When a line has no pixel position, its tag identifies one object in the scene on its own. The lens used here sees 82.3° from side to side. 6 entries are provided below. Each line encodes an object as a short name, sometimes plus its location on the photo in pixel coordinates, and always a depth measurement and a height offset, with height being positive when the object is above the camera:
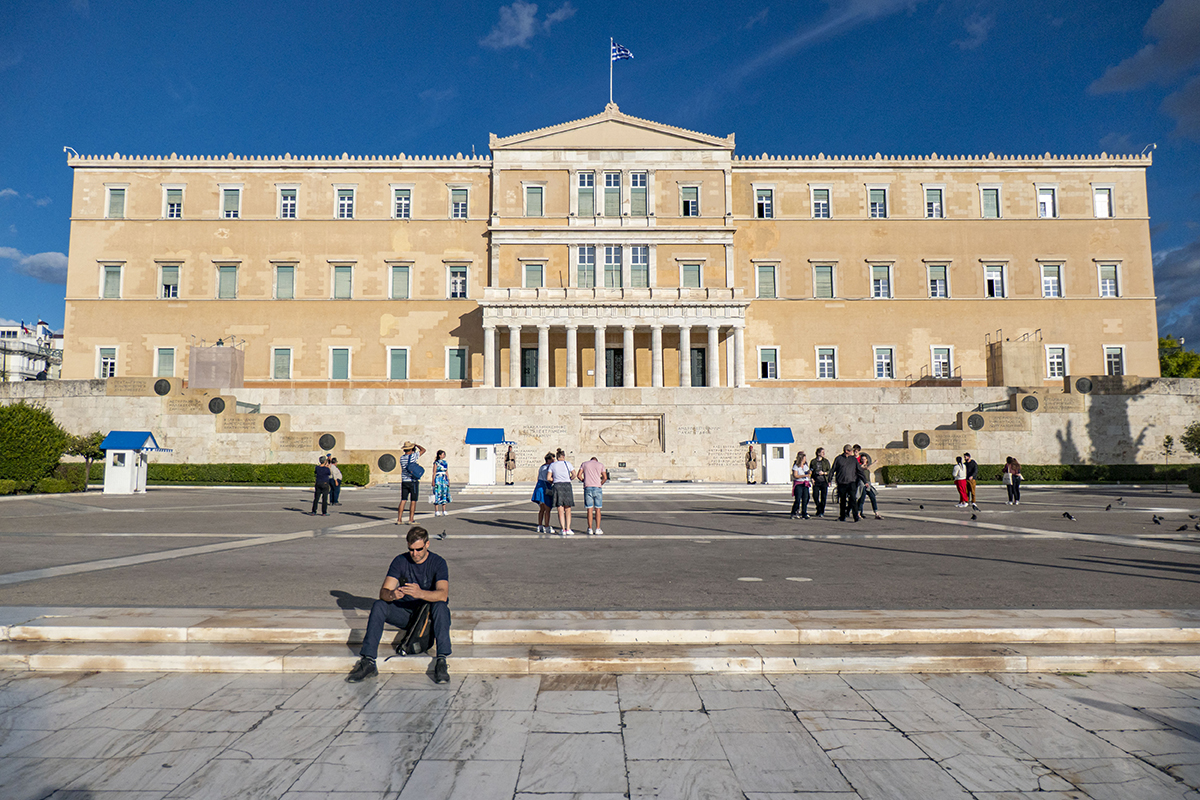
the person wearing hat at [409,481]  14.69 -0.65
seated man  5.43 -1.23
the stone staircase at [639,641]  5.56 -1.67
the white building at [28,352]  89.00 +13.34
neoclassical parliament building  44.62 +12.69
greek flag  42.97 +24.81
